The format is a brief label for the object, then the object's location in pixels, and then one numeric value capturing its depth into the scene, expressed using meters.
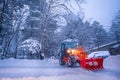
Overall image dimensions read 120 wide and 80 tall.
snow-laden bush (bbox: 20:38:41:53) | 18.38
